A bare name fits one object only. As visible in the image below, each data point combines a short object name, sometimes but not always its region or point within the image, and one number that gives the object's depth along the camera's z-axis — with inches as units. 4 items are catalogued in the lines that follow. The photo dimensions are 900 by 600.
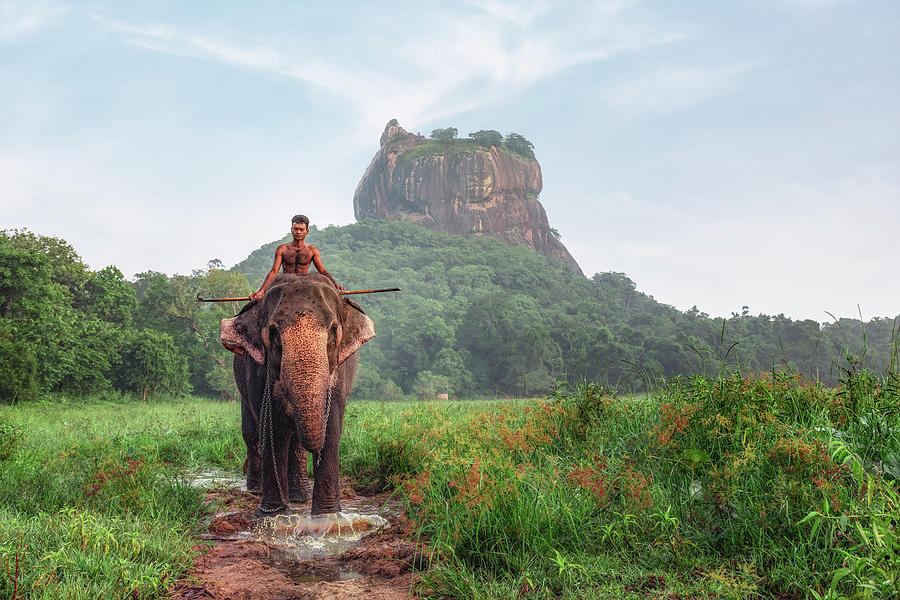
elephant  225.8
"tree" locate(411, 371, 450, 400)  2089.1
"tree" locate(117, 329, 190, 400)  1268.5
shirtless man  299.9
